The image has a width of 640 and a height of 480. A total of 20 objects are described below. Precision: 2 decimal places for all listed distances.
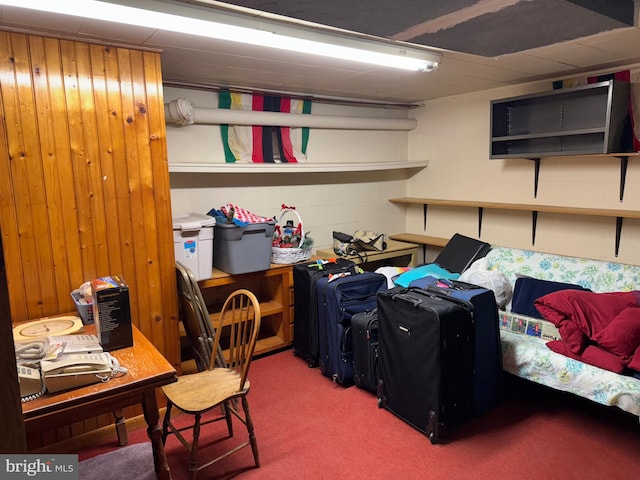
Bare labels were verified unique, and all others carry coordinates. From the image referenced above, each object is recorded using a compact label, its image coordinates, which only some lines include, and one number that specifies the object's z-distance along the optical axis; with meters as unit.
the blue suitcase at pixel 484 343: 2.63
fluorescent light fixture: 1.87
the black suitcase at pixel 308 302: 3.41
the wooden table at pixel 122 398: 1.62
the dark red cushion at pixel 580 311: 2.69
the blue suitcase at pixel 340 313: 3.16
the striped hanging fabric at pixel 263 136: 3.78
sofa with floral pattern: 2.41
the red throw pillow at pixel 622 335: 2.50
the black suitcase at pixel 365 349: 2.96
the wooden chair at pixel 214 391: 2.19
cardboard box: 2.05
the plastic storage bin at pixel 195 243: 3.08
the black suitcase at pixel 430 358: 2.47
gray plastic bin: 3.31
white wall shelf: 3.38
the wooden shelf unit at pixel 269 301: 3.64
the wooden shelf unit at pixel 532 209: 3.29
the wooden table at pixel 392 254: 4.11
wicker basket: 3.66
